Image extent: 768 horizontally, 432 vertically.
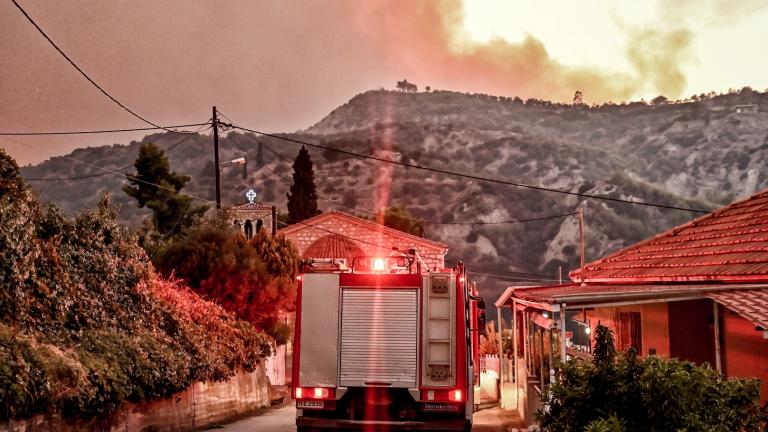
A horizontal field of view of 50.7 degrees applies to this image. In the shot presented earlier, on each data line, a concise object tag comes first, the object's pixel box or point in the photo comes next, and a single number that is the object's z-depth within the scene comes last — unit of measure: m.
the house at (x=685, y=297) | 14.36
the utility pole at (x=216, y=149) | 37.75
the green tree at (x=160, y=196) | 50.28
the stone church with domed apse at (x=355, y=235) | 55.91
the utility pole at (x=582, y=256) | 23.58
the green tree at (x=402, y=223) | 76.06
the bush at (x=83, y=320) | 11.90
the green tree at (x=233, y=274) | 28.09
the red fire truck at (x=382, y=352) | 12.95
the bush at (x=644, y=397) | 8.20
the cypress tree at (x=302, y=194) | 74.25
